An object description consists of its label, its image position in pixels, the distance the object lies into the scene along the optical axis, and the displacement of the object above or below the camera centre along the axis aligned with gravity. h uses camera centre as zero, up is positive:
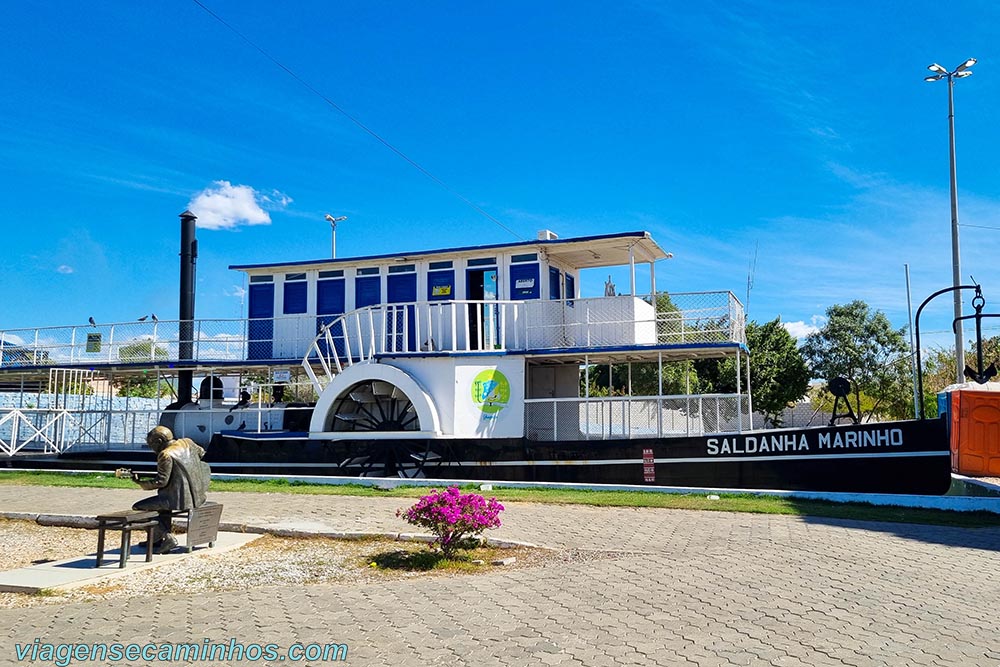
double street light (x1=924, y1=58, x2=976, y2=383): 23.00 +6.31
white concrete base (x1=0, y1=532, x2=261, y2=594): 7.89 -1.83
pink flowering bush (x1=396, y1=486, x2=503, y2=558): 8.99 -1.32
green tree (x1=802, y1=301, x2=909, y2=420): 41.47 +2.27
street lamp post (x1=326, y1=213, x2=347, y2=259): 41.59 +8.88
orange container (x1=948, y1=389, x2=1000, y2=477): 19.31 -0.87
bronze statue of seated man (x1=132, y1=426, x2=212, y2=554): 9.47 -0.99
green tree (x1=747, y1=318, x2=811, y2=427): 37.59 +1.20
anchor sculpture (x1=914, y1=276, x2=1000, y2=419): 15.77 +1.09
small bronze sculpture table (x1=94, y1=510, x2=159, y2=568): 8.77 -1.42
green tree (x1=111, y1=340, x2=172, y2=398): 21.98 +1.21
